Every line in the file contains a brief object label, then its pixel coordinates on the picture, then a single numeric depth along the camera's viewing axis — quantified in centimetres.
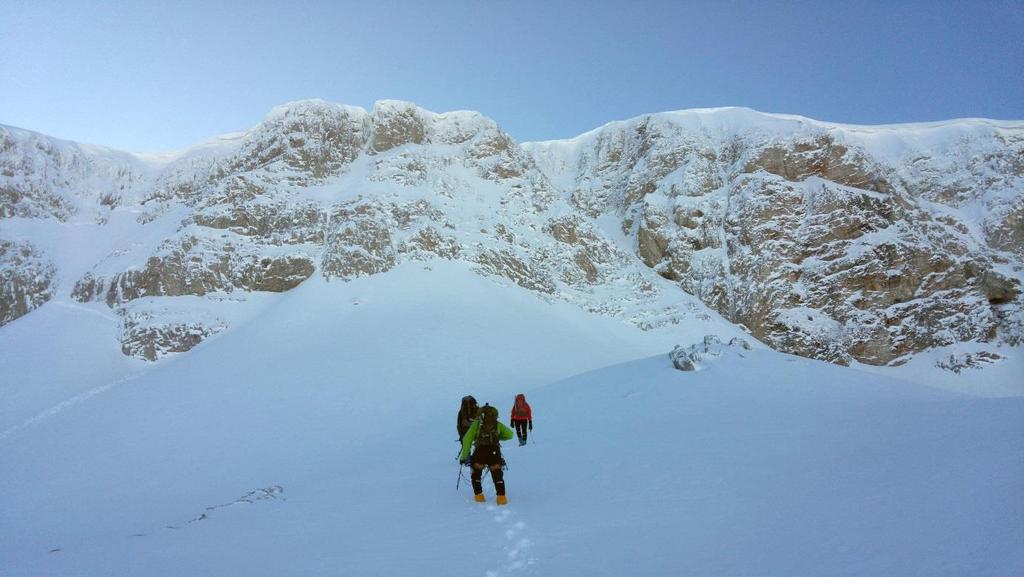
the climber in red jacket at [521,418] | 1617
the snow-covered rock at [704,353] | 2162
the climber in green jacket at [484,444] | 963
